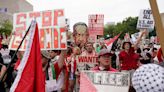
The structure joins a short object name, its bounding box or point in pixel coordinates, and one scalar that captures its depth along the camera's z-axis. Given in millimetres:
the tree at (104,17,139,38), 82406
